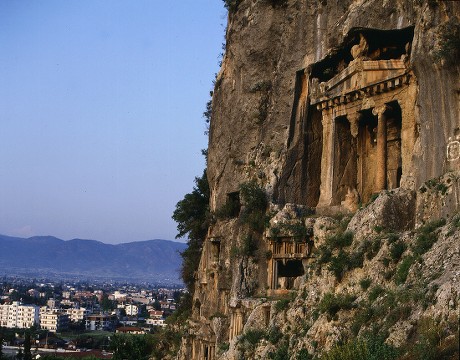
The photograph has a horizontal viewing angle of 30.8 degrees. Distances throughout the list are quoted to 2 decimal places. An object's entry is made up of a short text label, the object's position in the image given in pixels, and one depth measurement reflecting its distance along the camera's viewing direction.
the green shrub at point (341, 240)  27.91
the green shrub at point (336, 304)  24.06
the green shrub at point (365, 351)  19.20
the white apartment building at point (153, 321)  172.61
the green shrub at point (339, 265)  26.25
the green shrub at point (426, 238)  23.48
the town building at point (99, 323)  177.88
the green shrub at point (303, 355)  23.49
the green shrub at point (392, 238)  25.06
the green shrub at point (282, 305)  28.31
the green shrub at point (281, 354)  25.12
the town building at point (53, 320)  181.50
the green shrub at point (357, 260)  25.75
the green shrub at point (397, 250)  24.33
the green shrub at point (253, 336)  28.20
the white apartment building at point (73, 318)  197.12
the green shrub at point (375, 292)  23.22
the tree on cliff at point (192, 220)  51.69
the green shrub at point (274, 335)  26.81
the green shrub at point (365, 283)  24.47
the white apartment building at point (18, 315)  192.50
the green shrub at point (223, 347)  33.25
